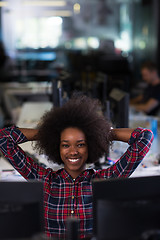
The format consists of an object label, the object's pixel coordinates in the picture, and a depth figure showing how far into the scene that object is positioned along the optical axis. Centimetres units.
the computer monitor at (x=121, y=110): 242
